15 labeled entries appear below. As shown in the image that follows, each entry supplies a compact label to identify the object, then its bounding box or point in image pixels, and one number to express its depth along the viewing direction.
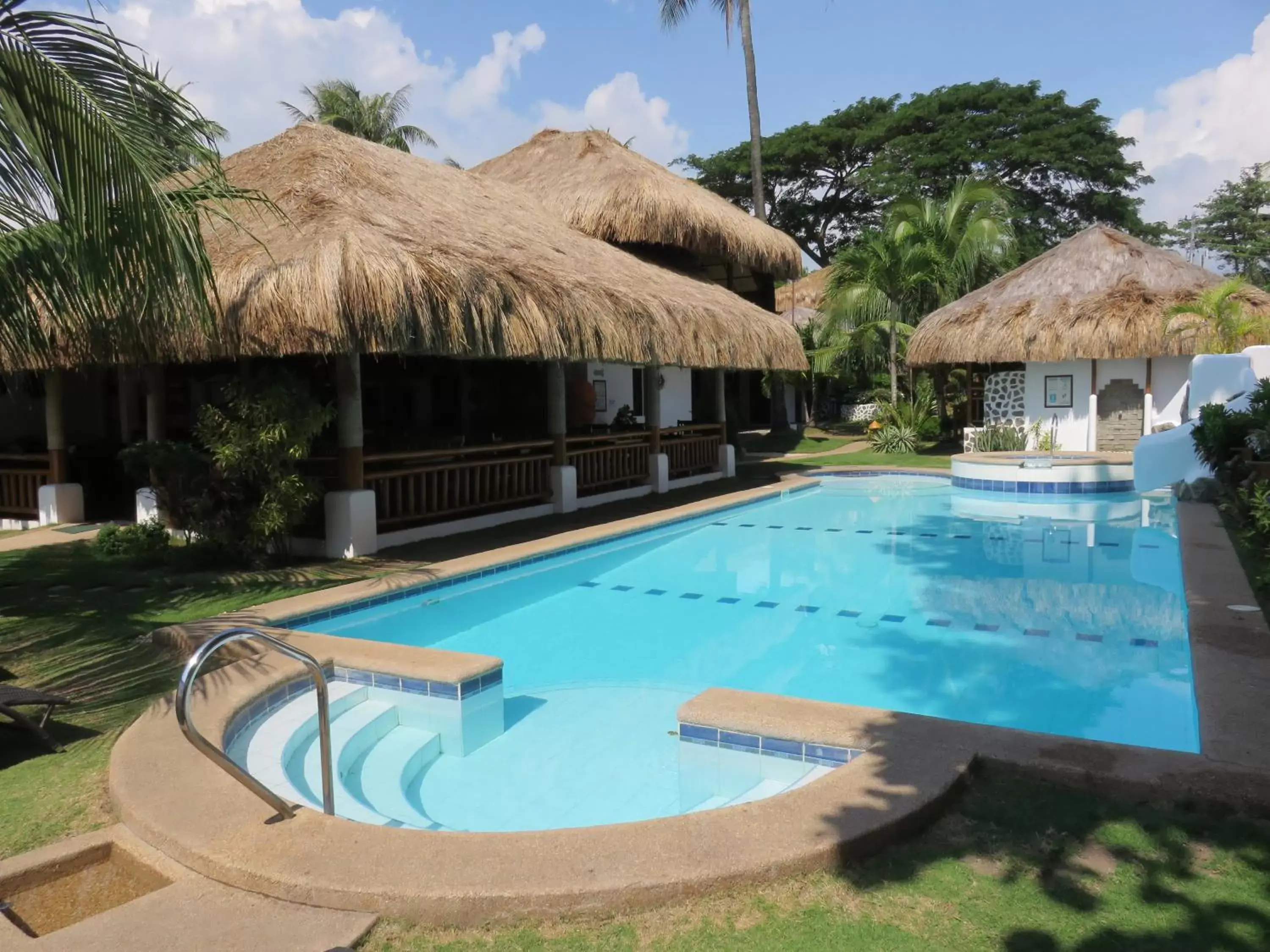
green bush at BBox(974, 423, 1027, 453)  17.77
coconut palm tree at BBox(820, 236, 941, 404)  19.27
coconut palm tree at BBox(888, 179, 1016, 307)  19.59
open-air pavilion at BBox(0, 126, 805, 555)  7.55
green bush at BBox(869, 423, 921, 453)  19.27
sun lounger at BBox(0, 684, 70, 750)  3.70
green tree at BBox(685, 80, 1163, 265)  28.31
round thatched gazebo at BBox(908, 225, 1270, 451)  17.08
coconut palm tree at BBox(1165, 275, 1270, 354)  15.18
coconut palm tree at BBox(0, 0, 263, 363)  4.34
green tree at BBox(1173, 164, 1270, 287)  39.00
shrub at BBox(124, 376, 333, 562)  7.46
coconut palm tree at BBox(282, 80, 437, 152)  29.36
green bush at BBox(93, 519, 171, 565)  8.30
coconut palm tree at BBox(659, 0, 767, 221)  21.20
